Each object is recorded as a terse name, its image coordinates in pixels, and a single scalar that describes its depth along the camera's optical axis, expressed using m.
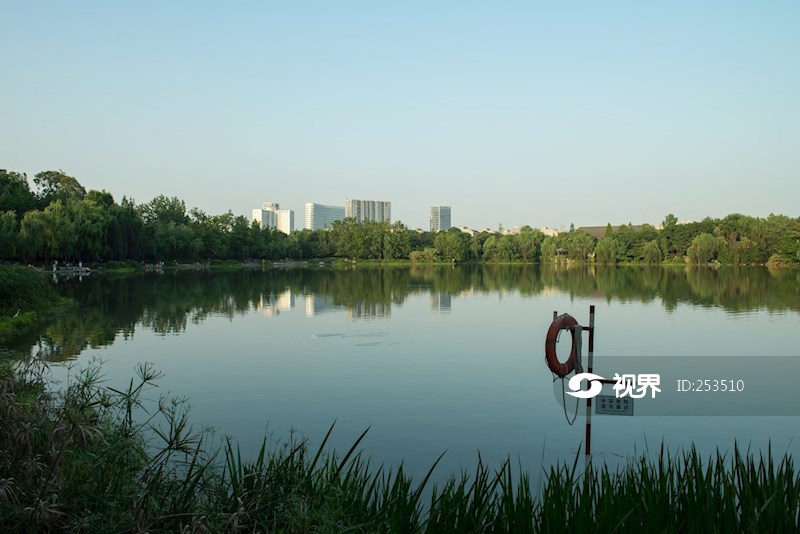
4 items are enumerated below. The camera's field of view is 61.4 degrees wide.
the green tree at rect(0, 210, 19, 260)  49.38
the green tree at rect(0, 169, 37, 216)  58.88
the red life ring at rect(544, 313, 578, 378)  7.97
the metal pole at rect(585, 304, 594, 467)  7.76
